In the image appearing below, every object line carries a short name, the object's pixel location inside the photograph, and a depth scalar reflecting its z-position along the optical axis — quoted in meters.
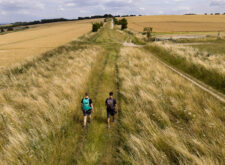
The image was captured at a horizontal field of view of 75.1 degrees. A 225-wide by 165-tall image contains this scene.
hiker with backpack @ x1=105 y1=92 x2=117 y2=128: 5.99
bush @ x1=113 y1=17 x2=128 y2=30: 70.76
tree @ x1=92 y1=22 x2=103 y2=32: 62.48
